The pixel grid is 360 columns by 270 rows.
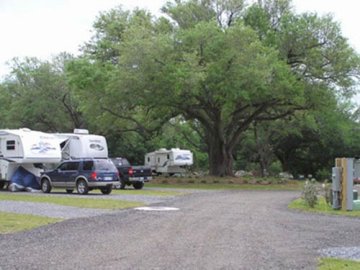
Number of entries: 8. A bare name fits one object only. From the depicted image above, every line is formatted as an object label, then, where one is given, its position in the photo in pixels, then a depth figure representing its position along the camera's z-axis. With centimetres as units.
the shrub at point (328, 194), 1990
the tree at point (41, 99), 5203
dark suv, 2552
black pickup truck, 3072
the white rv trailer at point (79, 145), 3266
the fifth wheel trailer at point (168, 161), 5188
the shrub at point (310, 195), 1958
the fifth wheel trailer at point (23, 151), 2778
